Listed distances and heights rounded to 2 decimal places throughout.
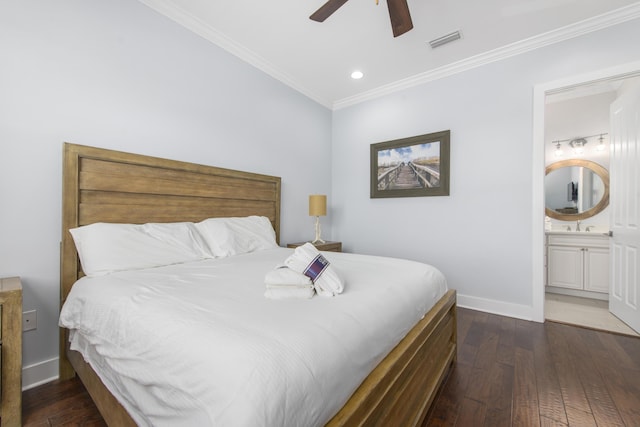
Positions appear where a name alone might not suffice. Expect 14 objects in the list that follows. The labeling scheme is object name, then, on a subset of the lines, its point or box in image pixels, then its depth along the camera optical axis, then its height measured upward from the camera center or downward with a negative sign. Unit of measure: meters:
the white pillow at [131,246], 1.67 -0.23
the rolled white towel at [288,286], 1.20 -0.33
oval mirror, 3.75 +0.36
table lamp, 3.52 +0.10
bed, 1.05 -0.03
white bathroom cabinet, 3.39 -0.62
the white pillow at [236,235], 2.30 -0.21
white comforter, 0.68 -0.42
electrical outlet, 1.67 -0.68
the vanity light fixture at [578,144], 3.69 +1.01
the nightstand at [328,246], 3.30 -0.41
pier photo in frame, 3.26 +0.61
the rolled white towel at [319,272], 1.26 -0.28
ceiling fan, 1.75 +1.34
